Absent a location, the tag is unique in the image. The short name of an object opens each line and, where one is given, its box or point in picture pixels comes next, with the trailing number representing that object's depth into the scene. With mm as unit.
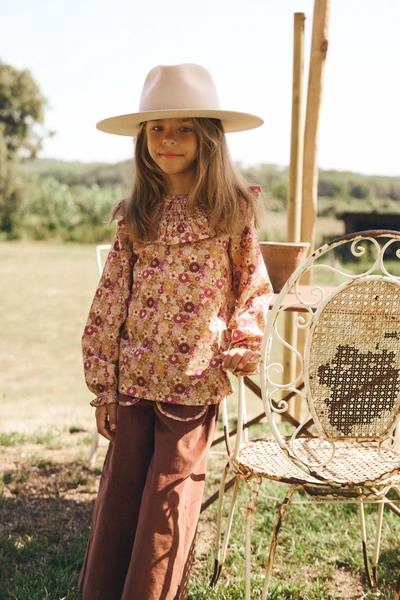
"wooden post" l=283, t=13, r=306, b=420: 3201
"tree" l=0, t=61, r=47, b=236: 26391
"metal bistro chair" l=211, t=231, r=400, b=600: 1481
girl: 1723
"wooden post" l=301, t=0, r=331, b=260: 3078
